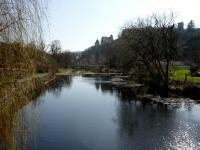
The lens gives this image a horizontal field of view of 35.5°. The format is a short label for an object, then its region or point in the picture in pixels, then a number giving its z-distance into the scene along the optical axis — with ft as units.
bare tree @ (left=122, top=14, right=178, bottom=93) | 131.04
